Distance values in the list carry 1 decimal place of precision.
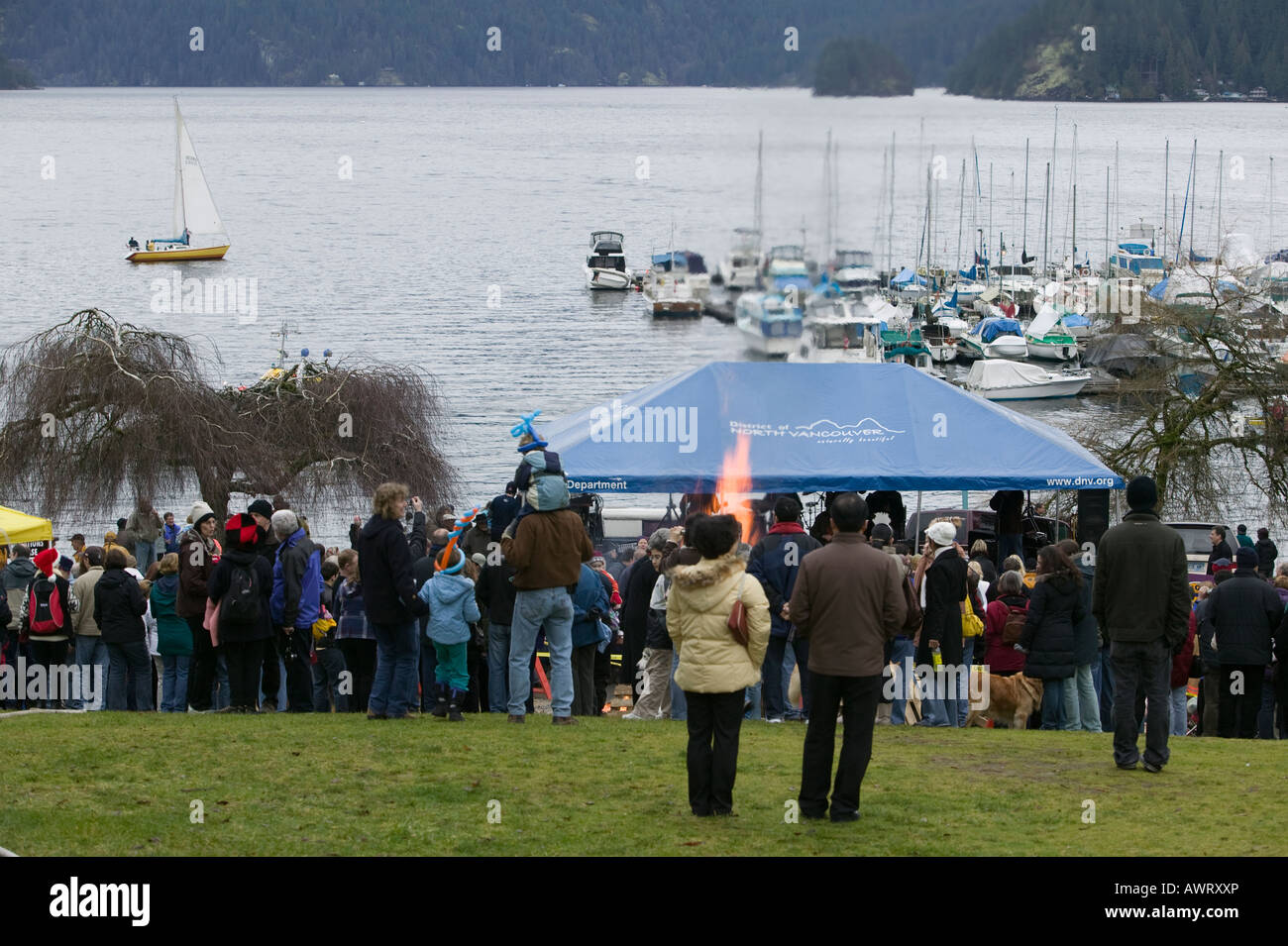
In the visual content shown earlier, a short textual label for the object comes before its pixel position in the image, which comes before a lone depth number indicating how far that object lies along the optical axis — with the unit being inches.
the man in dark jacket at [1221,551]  819.4
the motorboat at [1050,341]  2780.5
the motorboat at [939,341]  2716.5
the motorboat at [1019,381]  2539.4
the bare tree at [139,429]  1059.9
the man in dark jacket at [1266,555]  954.7
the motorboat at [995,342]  2763.3
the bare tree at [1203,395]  1055.6
